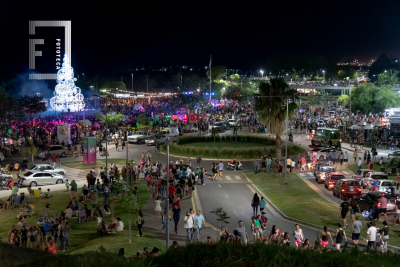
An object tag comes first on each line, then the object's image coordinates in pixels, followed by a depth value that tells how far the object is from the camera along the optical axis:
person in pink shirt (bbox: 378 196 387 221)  21.77
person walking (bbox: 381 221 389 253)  16.65
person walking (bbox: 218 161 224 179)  34.69
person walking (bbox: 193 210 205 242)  18.80
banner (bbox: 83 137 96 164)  38.69
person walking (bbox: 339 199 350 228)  20.64
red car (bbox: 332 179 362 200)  26.58
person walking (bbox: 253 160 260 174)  35.66
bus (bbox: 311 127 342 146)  49.91
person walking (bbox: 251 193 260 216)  23.02
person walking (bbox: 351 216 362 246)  17.66
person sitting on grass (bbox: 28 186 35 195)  28.09
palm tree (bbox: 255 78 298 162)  36.94
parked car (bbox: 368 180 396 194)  26.87
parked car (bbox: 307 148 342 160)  40.62
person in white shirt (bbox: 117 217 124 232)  19.83
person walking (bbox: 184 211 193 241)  18.52
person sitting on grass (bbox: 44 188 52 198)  27.64
